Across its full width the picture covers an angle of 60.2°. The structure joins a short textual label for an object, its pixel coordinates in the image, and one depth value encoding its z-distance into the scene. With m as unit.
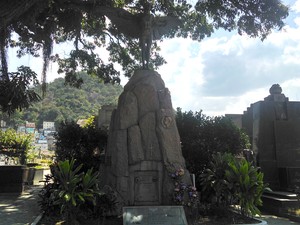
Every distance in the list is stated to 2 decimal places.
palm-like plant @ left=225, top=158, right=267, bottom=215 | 7.17
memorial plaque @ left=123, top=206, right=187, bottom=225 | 6.29
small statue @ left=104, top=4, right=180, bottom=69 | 9.50
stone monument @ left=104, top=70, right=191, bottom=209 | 7.91
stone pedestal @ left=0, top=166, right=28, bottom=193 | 11.82
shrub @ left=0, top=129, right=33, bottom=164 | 14.87
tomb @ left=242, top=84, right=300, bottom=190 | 10.85
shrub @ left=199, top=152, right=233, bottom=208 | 7.55
